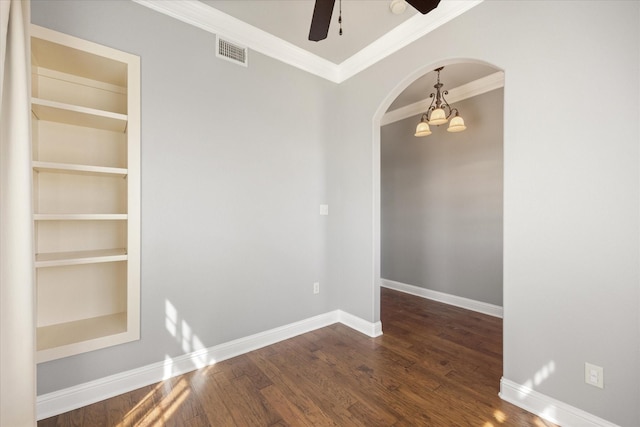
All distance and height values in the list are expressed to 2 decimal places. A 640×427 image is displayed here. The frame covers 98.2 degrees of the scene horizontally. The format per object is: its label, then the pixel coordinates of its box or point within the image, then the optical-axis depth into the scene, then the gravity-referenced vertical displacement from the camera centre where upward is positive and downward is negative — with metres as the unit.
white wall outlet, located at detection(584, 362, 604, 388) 1.54 -0.91
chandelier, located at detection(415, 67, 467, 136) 3.06 +1.07
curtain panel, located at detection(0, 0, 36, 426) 1.32 -0.13
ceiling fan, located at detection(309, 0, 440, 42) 1.51 +1.14
